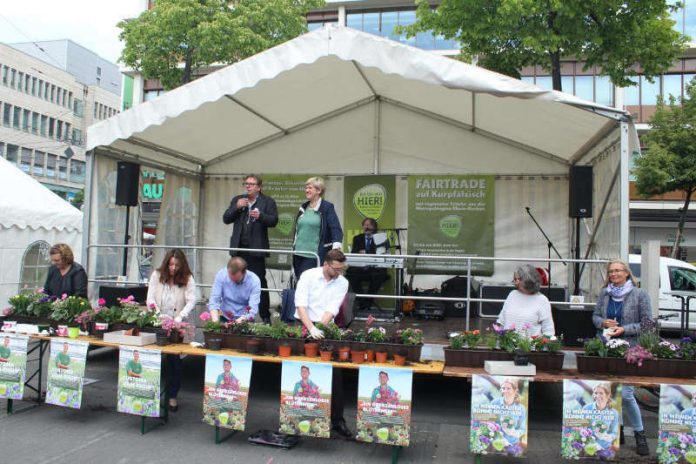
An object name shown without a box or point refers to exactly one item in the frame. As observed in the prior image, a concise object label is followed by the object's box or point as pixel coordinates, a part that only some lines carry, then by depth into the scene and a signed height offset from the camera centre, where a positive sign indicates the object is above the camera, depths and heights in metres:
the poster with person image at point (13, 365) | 4.82 -0.93
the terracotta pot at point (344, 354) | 4.21 -0.66
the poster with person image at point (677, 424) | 3.61 -0.95
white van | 10.40 -0.19
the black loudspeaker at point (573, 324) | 5.77 -0.54
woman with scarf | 4.25 -0.32
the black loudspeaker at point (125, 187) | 7.57 +0.92
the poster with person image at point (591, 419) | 3.66 -0.95
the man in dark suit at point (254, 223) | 6.17 +0.41
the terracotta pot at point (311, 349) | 4.31 -0.65
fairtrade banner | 9.16 +0.74
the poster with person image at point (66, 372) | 4.64 -0.95
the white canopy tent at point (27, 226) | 8.98 +0.45
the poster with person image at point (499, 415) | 3.67 -0.94
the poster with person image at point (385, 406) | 3.85 -0.95
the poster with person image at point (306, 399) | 4.02 -0.96
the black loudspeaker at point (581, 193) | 7.11 +0.94
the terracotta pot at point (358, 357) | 4.17 -0.67
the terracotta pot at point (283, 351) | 4.35 -0.67
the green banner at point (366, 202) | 9.45 +1.01
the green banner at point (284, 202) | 9.82 +1.00
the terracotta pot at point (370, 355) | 4.21 -0.67
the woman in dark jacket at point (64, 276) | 5.82 -0.22
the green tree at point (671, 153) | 16.48 +3.43
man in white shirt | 4.67 -0.23
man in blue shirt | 5.23 -0.31
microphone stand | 8.70 +0.45
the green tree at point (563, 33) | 9.67 +4.14
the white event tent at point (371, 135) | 5.69 +1.77
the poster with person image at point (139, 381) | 4.42 -0.96
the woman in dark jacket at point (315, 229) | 6.09 +0.35
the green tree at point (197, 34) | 16.53 +6.51
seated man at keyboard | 7.96 -0.08
